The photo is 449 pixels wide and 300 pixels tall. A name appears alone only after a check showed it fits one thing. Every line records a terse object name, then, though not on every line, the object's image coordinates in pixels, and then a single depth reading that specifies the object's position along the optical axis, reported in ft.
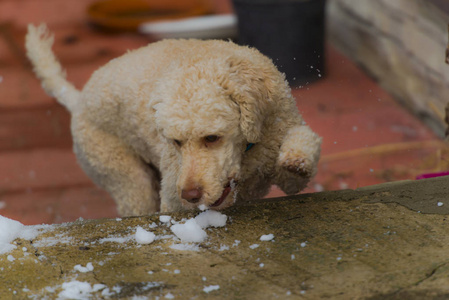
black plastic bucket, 36.64
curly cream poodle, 15.07
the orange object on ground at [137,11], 47.79
